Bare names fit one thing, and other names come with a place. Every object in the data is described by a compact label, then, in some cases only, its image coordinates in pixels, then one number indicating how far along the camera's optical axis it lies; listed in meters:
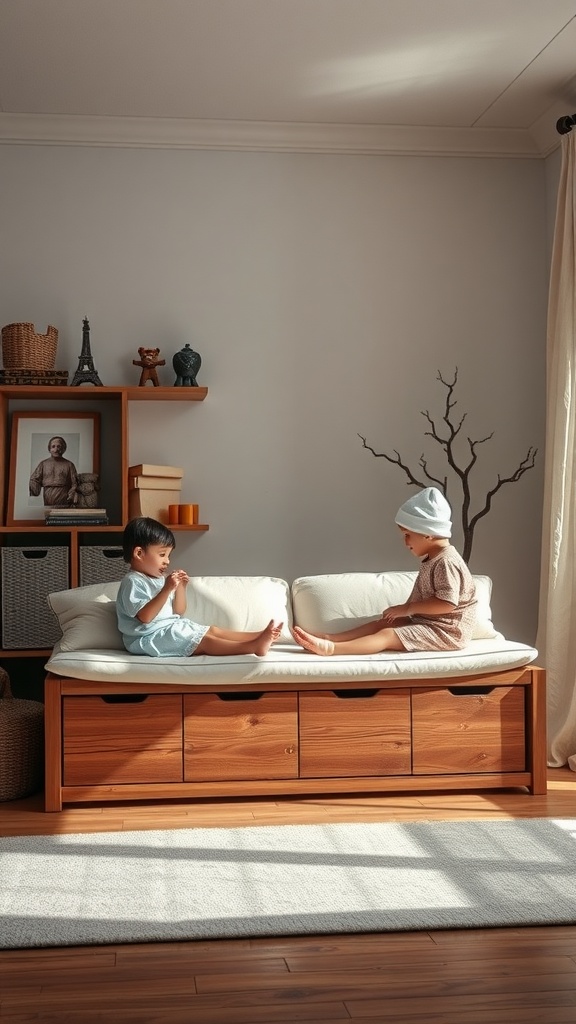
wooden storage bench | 3.29
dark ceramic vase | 4.23
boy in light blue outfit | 3.39
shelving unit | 4.09
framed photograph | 4.25
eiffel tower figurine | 4.16
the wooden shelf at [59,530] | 4.07
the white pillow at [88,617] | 3.47
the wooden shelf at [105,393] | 4.08
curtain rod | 4.07
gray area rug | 2.29
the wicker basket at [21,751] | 3.35
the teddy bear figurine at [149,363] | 4.23
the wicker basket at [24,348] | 4.07
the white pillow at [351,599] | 3.75
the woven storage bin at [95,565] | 4.12
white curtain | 3.92
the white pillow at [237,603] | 3.72
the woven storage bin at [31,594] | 4.06
